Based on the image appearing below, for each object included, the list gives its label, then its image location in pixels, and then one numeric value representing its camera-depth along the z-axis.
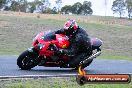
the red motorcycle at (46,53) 13.44
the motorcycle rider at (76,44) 13.63
